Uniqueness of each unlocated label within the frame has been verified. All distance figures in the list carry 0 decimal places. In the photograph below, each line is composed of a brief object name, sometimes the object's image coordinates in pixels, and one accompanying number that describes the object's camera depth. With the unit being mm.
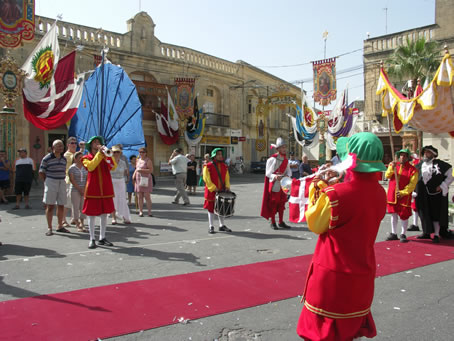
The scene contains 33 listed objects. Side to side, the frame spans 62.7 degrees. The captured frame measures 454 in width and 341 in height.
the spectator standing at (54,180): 7645
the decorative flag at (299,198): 2998
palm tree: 20453
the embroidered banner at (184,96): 24719
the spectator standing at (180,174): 12702
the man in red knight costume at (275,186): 8250
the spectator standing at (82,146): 8753
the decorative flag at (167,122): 24672
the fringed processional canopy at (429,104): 6980
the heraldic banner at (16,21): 12336
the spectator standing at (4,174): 12180
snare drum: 7828
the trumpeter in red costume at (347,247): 2447
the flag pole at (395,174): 7285
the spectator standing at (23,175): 11461
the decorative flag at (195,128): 26031
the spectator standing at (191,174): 15805
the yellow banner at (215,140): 29844
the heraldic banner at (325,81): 20922
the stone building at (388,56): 22016
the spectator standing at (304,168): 12702
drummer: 8031
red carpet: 3523
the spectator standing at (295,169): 12250
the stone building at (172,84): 20156
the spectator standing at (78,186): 7934
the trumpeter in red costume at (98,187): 6457
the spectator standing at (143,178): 10117
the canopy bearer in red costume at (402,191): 7258
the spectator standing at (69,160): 8625
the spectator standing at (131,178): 11530
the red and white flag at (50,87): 11055
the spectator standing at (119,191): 8930
